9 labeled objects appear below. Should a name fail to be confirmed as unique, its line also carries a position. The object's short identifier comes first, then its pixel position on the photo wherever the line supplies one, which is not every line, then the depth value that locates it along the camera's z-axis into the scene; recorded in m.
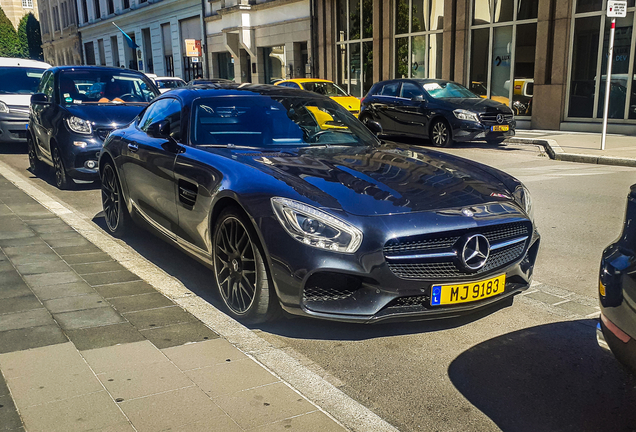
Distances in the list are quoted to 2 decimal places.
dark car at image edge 2.54
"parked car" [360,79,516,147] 14.49
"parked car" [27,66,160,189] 8.73
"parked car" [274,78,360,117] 18.20
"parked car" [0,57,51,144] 13.54
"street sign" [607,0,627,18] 12.50
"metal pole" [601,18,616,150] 12.84
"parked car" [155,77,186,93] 22.20
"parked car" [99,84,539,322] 3.42
